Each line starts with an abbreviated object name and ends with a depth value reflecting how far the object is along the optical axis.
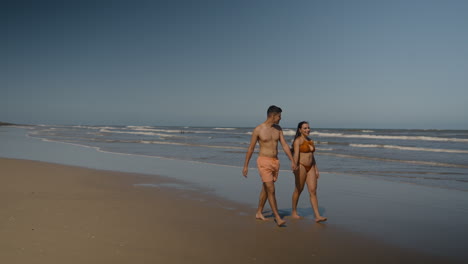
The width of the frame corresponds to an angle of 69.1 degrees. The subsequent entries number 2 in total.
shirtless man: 5.19
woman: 5.39
